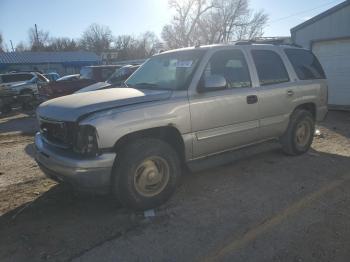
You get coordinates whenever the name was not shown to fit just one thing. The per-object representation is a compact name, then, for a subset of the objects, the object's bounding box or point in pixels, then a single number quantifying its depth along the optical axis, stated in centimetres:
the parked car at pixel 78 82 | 1357
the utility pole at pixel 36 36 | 6612
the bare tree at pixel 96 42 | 7406
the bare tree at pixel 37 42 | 6719
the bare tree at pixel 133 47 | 6938
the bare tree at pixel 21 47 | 8625
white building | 1198
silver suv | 378
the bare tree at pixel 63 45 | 7175
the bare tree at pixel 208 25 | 5431
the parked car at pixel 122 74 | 1153
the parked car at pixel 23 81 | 1944
